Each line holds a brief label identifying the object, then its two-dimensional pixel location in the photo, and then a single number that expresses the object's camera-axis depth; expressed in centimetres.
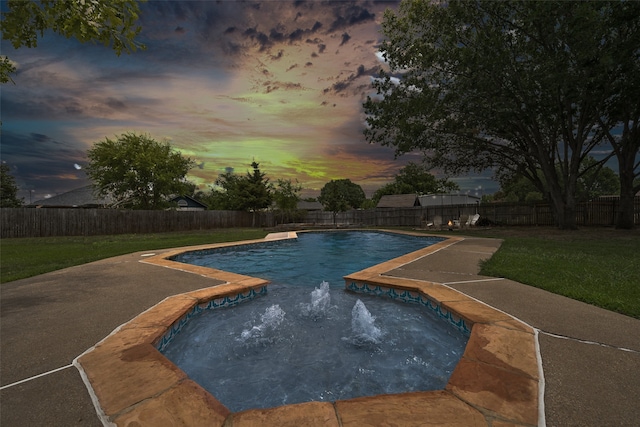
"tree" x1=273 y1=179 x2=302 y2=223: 2952
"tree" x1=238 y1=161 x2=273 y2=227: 2847
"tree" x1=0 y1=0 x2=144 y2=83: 192
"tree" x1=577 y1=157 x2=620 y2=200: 4900
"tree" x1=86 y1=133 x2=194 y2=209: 2139
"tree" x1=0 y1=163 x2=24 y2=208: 3145
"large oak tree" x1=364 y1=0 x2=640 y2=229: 1013
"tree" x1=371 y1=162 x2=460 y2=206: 5125
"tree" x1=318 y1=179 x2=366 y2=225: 7688
